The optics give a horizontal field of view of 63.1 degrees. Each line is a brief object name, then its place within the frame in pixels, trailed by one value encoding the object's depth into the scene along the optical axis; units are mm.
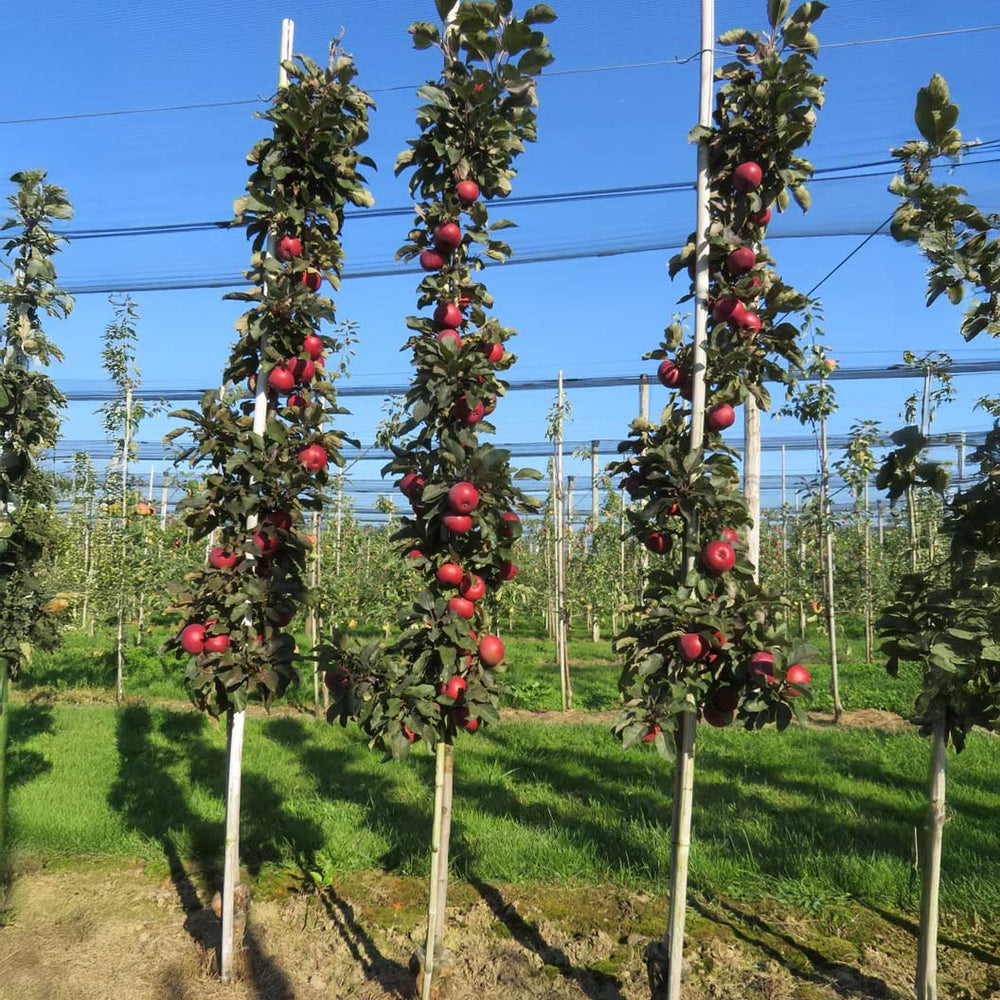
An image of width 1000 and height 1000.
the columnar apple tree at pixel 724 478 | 2629
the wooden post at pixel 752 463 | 6031
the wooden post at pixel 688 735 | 2727
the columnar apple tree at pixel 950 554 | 2439
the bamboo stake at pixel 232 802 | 3232
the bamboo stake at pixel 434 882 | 2904
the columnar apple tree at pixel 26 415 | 3543
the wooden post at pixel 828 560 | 7980
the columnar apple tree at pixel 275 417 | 3129
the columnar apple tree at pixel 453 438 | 2770
